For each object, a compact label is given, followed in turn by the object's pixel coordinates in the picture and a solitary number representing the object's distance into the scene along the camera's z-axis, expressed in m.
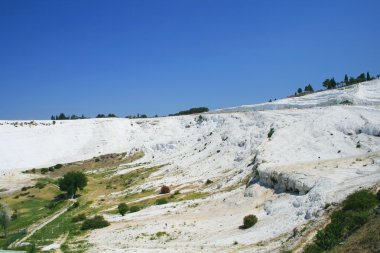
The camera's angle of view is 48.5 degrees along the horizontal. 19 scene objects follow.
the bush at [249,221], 35.31
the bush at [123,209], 53.81
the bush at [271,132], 71.76
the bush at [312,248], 22.92
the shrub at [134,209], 54.19
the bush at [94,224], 47.97
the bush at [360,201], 25.92
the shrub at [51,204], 69.94
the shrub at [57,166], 103.91
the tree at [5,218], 53.47
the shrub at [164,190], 63.28
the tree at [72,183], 76.19
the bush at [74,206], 66.48
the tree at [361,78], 140.12
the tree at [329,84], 144.62
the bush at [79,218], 55.09
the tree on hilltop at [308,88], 158.75
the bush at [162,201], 54.94
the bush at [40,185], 82.47
